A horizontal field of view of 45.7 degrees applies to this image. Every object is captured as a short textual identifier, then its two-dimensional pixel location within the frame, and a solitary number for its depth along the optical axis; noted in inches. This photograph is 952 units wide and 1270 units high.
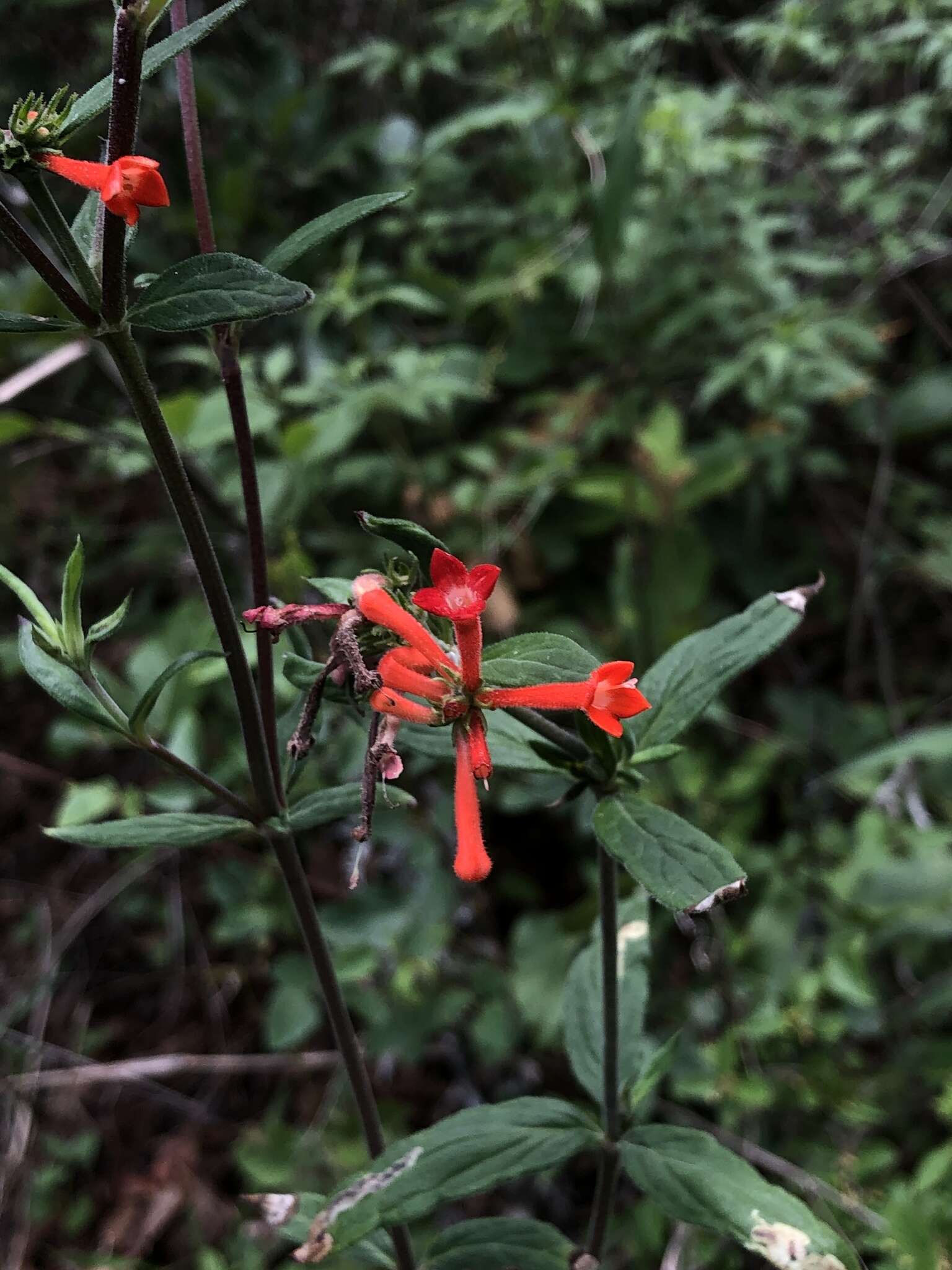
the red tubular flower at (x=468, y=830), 6.4
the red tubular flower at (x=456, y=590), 6.1
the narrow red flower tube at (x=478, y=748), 6.5
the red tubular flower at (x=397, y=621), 6.3
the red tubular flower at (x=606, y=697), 6.3
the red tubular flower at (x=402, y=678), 6.2
